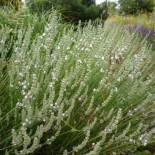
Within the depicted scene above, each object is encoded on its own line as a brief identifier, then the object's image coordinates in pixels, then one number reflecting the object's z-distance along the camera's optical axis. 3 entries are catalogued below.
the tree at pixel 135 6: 8.15
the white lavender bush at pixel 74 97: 1.05
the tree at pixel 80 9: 5.09
